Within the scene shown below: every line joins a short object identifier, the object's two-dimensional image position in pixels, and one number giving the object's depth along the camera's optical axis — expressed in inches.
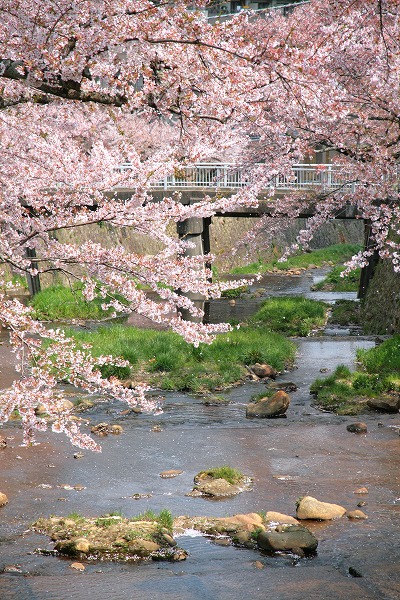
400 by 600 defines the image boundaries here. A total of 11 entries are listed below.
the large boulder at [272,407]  1051.9
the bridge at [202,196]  1961.1
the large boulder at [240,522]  642.2
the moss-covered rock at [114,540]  600.1
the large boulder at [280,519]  654.5
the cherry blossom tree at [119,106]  544.7
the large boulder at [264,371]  1277.1
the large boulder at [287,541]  605.3
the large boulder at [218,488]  742.5
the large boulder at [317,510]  676.7
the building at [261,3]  5253.0
